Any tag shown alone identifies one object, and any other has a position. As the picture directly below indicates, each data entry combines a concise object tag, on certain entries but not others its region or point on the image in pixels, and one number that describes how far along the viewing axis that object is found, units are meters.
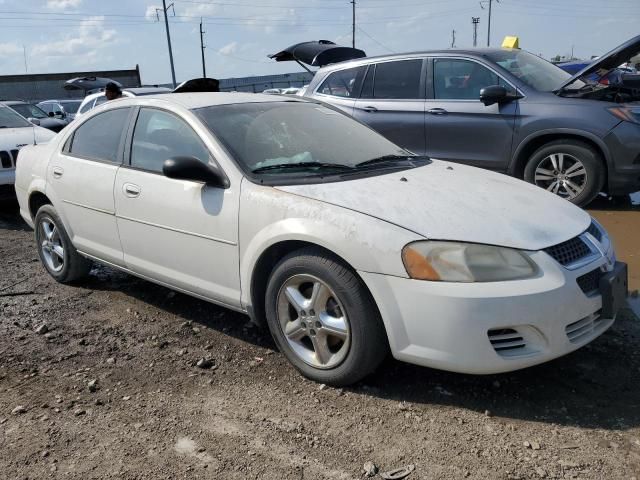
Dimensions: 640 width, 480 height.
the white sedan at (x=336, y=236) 2.76
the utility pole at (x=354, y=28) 62.11
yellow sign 8.97
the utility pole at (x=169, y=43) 42.81
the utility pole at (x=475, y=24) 74.12
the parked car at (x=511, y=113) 6.14
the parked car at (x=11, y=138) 7.62
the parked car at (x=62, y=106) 20.27
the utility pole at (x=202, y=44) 58.56
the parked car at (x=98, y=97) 10.61
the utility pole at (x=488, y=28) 64.39
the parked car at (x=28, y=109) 13.70
